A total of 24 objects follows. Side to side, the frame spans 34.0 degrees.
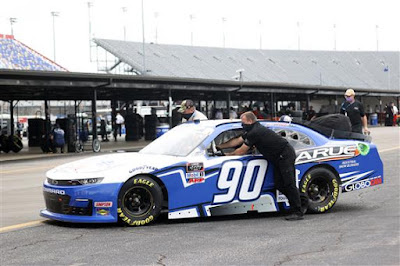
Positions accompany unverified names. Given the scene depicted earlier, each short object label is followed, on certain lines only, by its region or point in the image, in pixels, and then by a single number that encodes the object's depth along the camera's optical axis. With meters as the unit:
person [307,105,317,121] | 40.84
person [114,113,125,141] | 44.94
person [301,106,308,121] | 44.67
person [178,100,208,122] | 11.16
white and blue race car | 8.03
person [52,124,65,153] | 30.22
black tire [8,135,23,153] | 32.75
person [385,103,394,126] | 54.33
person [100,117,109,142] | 44.91
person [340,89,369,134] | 12.78
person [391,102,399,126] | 54.62
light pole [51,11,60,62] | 76.38
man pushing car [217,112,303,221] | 8.56
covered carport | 28.03
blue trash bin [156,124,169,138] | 37.94
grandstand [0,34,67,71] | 53.66
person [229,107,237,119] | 40.79
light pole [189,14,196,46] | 101.00
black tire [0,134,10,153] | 32.66
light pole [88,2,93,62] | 80.31
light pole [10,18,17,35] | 70.94
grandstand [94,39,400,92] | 79.25
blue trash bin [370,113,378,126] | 60.08
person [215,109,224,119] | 42.91
